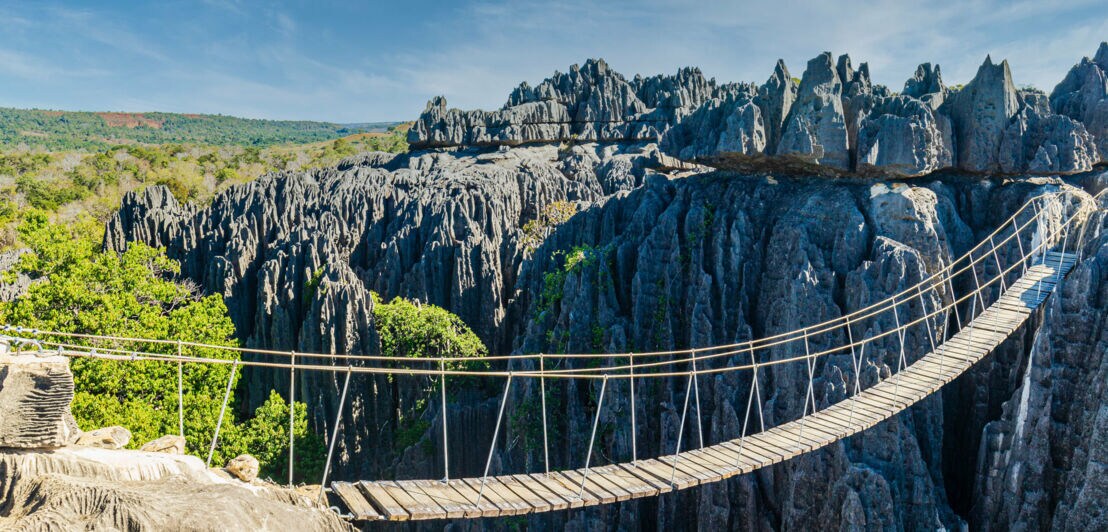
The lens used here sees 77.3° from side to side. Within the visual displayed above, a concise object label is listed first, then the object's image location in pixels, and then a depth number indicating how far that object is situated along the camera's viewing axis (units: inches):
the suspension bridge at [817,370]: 378.0
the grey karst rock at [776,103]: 903.7
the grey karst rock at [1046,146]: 793.6
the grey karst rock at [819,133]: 843.4
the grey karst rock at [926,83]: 959.0
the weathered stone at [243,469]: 337.1
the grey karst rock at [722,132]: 887.7
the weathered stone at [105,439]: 315.9
